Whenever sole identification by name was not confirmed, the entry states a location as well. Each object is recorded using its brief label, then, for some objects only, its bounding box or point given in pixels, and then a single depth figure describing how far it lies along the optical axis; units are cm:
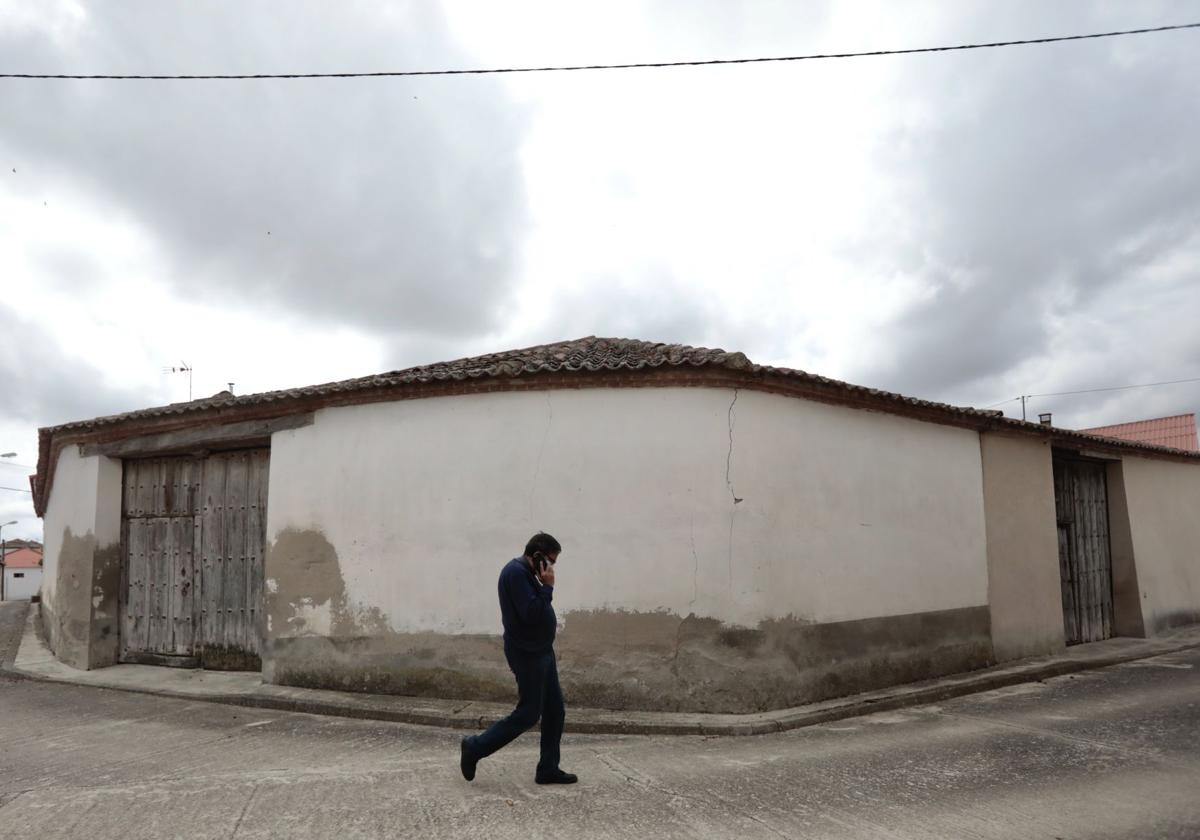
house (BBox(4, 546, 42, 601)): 4628
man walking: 455
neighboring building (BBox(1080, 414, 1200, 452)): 2014
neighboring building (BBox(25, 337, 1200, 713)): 680
